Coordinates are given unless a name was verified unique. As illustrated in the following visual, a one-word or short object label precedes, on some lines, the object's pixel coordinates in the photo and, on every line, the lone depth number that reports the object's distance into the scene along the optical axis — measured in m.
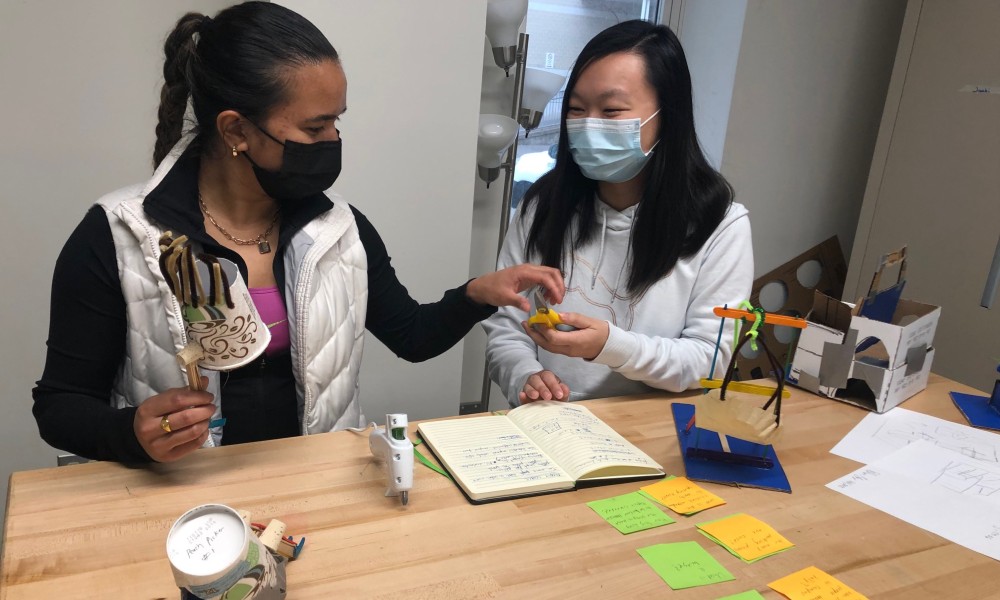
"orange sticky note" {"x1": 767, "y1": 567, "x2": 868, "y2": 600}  0.82
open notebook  1.00
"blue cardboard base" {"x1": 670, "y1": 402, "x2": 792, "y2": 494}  1.07
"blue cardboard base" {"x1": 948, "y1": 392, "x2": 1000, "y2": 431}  1.37
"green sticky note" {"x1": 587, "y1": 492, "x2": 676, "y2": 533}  0.93
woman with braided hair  1.02
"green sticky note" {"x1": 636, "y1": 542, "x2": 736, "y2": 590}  0.83
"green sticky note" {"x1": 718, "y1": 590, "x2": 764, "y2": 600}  0.81
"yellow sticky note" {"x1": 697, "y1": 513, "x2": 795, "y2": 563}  0.90
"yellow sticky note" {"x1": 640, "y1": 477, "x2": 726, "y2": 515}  0.99
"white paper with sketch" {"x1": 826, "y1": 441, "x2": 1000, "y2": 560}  0.99
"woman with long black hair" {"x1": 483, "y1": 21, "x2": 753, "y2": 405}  1.42
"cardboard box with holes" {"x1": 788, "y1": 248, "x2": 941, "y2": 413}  1.38
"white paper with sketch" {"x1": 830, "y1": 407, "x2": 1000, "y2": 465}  1.22
